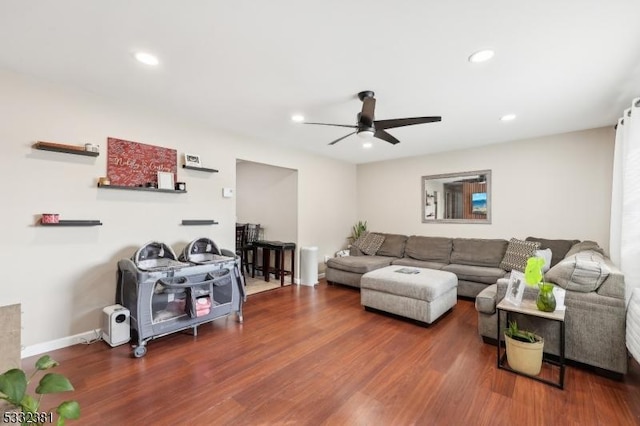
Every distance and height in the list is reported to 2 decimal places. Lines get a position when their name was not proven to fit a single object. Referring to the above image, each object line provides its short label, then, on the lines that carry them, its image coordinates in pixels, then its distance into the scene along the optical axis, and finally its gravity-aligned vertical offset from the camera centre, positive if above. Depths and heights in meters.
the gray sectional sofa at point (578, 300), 2.24 -0.86
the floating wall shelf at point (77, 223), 2.69 -0.15
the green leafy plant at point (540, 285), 2.24 -0.58
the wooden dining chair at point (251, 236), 5.69 -0.54
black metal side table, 2.12 -0.82
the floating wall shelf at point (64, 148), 2.59 +0.56
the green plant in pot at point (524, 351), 2.24 -1.10
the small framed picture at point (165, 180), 3.33 +0.33
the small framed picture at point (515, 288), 2.42 -0.66
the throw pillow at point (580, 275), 2.32 -0.52
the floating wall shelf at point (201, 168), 3.63 +0.52
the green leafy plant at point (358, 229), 6.39 -0.43
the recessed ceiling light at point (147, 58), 2.23 +1.20
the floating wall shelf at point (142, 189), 2.99 +0.22
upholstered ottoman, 3.28 -0.99
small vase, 2.23 -0.68
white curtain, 2.17 -0.03
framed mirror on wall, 5.01 +0.25
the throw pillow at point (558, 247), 4.07 -0.51
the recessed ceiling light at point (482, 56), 2.15 +1.20
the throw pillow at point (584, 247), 3.57 -0.45
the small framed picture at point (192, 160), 3.62 +0.62
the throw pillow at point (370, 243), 5.67 -0.65
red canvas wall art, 3.05 +0.53
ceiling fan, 2.76 +0.89
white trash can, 5.06 -0.99
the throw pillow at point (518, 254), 4.18 -0.63
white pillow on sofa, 3.71 -0.56
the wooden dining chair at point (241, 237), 5.72 -0.56
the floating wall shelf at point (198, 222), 3.63 -0.17
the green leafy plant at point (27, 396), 0.95 -0.65
